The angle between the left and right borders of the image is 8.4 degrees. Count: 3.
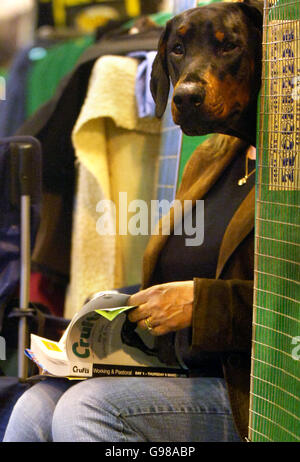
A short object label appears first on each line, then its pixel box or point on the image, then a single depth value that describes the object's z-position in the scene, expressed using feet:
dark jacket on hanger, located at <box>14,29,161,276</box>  12.23
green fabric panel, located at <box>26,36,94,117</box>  14.63
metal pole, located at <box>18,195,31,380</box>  10.96
